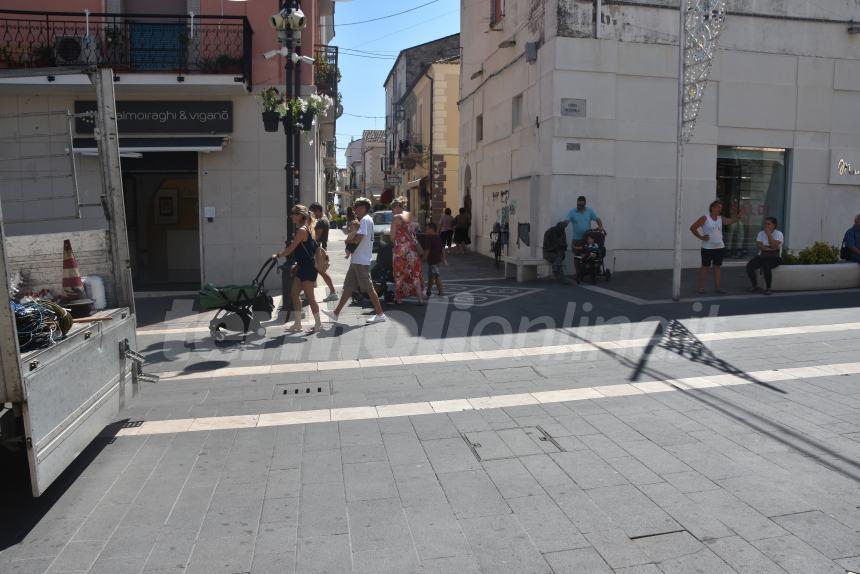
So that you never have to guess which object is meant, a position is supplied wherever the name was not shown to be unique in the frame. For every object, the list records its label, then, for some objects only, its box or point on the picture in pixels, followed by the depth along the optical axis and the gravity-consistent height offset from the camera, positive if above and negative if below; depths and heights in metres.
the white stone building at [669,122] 15.07 +2.19
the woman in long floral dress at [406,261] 11.49 -0.61
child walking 12.55 -0.56
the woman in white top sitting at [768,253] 11.84 -0.51
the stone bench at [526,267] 14.45 -0.90
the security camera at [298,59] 11.26 +2.58
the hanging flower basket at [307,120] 11.53 +1.65
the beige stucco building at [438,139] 31.39 +3.74
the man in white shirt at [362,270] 9.97 -0.65
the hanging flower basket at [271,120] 11.56 +1.65
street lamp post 10.94 +1.22
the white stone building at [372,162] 69.23 +6.11
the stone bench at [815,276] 12.07 -0.91
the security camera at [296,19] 10.95 +3.09
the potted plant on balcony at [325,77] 17.30 +3.49
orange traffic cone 5.46 -0.43
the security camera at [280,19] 10.98 +3.09
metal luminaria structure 10.94 +2.51
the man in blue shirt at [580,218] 14.43 +0.09
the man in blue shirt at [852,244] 12.58 -0.37
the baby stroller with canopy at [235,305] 9.08 -1.04
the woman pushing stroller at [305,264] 9.53 -0.55
